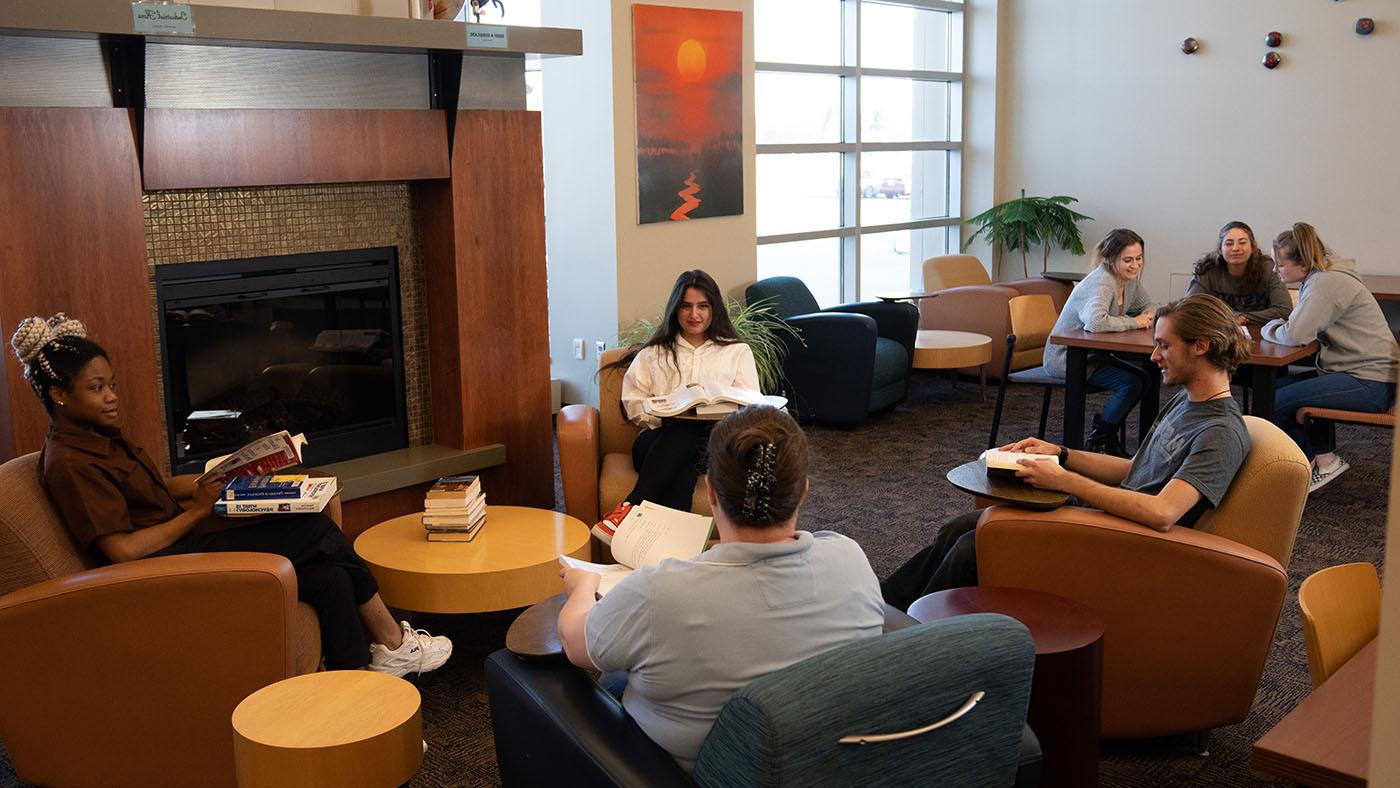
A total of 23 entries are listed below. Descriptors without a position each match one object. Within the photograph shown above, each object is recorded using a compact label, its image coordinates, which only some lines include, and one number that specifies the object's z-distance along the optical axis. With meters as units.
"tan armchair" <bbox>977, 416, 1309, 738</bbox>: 2.89
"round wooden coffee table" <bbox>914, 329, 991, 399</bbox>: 7.11
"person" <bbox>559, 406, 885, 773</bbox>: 1.98
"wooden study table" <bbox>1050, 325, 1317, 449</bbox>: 5.16
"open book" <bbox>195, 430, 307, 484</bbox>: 3.31
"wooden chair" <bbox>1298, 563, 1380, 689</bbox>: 2.08
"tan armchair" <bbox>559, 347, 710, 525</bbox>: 4.30
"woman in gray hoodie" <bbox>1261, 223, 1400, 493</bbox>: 5.27
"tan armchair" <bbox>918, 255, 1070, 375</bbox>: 7.70
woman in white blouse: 4.61
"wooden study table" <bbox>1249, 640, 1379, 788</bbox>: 1.70
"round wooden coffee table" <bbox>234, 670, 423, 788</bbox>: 2.34
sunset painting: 6.42
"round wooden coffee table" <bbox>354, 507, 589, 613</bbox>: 3.45
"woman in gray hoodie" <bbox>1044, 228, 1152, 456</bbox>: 5.63
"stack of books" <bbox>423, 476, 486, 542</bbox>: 3.75
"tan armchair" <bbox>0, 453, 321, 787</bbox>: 2.73
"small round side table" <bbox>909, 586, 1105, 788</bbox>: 2.58
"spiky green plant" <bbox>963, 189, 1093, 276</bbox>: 8.59
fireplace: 4.09
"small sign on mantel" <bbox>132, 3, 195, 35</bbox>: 3.38
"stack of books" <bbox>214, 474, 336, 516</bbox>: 3.25
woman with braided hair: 3.02
